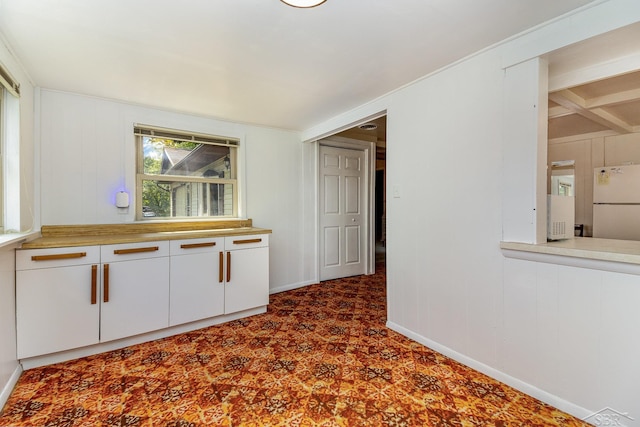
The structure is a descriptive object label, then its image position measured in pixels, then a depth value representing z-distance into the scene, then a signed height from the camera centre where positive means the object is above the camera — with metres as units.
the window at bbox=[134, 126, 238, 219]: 3.07 +0.41
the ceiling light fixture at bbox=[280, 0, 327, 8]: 1.36 +1.01
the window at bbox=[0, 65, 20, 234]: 2.02 +0.35
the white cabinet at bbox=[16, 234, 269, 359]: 2.02 -0.66
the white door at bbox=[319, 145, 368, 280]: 4.34 -0.02
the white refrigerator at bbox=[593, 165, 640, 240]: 3.57 +0.13
